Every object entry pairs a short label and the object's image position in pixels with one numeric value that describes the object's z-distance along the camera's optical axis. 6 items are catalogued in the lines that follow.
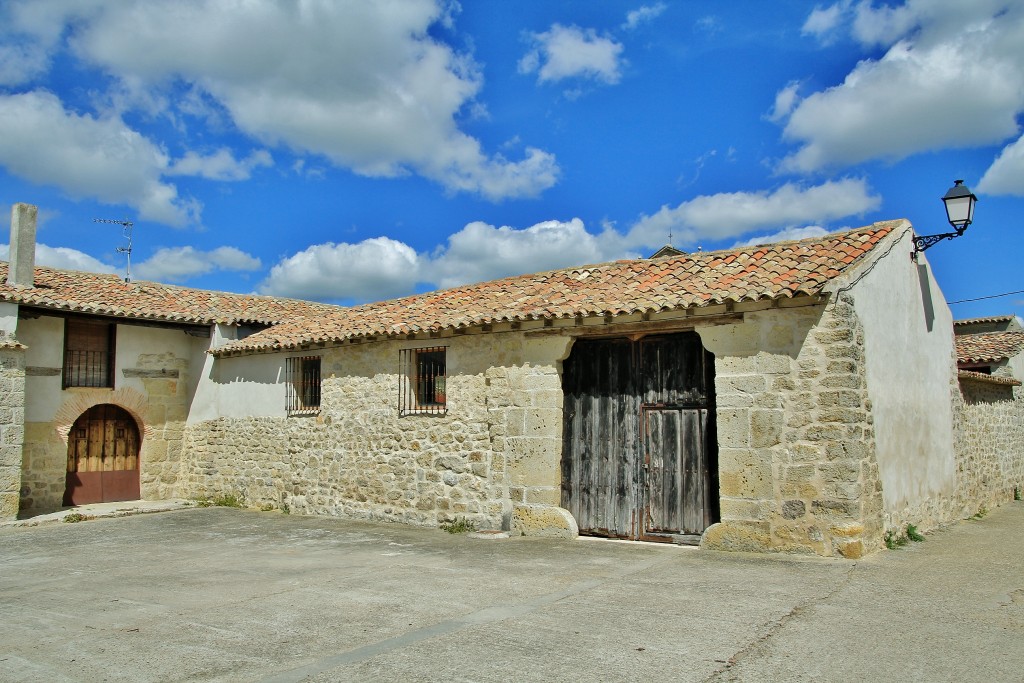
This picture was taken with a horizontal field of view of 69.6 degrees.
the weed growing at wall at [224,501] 13.58
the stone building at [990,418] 11.85
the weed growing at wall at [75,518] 12.02
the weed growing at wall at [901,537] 8.18
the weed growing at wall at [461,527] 9.90
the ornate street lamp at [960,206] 9.04
